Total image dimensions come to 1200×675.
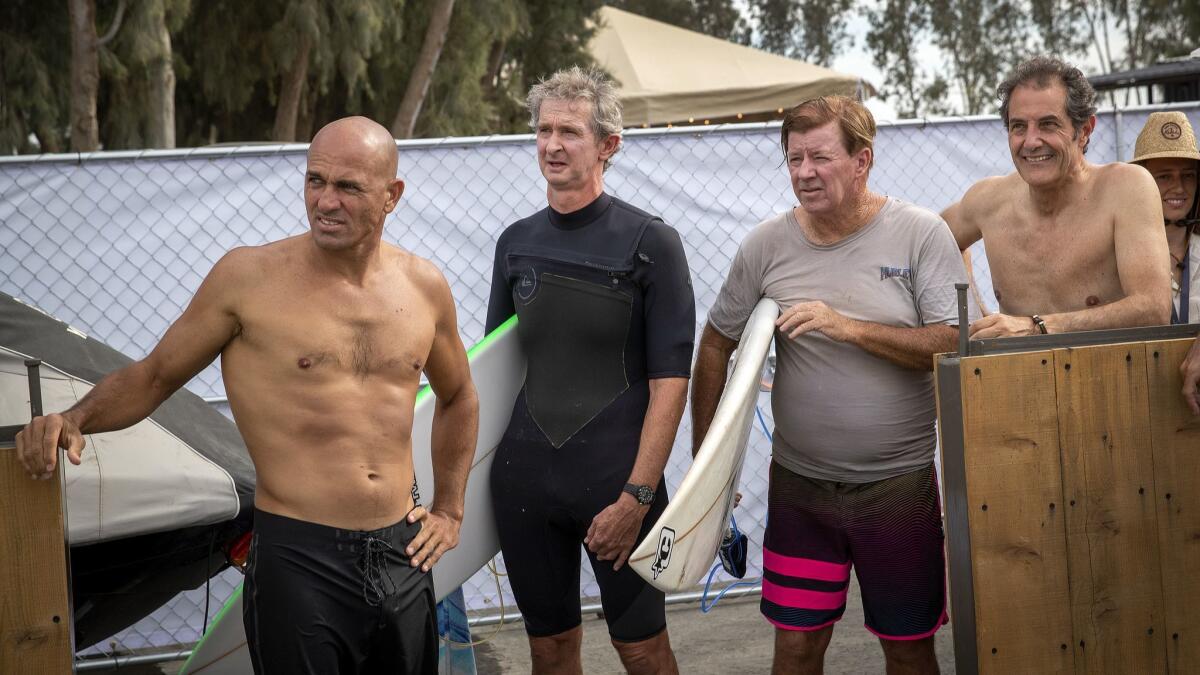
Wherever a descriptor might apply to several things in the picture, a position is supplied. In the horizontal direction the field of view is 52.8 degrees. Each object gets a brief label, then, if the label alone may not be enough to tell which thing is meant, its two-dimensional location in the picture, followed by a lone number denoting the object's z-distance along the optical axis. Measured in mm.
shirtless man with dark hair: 3438
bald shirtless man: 2809
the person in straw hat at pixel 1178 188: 4227
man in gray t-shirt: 3438
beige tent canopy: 14195
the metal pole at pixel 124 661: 5504
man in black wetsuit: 3535
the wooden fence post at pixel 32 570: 2719
